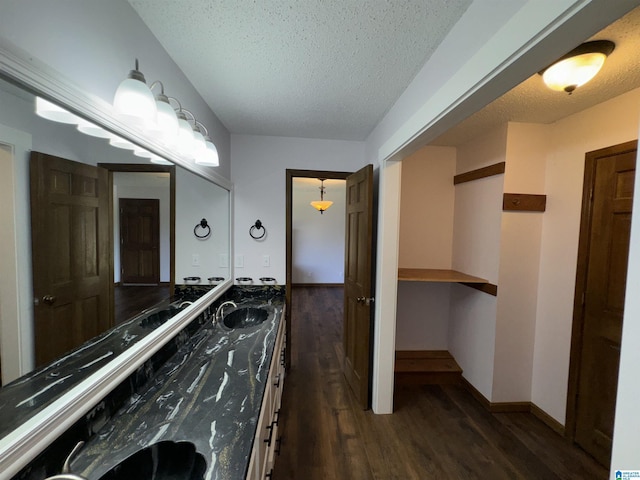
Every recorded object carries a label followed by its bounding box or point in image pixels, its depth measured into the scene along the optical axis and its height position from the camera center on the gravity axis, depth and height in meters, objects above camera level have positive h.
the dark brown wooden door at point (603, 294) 1.63 -0.38
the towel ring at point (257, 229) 2.57 -0.02
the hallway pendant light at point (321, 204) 5.44 +0.53
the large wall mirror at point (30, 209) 0.65 +0.05
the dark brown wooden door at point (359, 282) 2.12 -0.47
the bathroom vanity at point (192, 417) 0.79 -0.73
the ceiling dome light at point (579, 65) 1.18 +0.83
